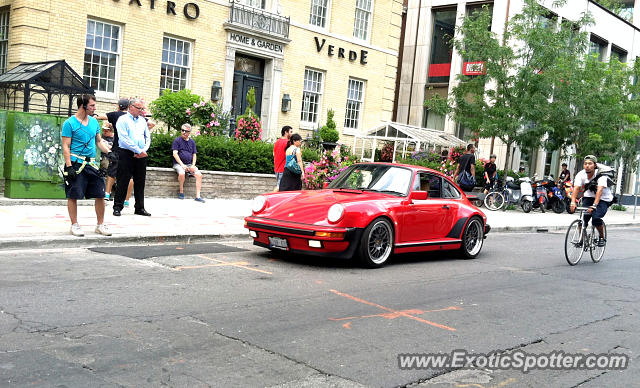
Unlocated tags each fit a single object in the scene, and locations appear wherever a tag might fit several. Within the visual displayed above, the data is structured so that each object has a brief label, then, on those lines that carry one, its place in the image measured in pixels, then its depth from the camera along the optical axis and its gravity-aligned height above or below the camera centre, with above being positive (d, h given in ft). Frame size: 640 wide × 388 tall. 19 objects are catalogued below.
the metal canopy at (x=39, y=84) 47.21 +3.33
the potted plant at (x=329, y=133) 75.92 +2.60
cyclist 34.53 -0.75
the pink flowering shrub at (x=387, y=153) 84.58 +0.89
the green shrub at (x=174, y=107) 56.59 +2.94
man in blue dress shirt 34.91 -0.85
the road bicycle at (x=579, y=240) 34.83 -3.49
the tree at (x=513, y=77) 73.46 +11.13
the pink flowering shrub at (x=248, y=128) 62.28 +1.85
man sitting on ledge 47.26 -1.24
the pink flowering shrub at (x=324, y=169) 51.26 -1.20
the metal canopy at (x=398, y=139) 83.87 +2.93
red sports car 26.68 -2.67
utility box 36.78 -1.67
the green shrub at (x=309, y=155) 59.31 -0.23
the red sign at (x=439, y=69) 108.78 +16.49
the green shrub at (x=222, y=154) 48.70 -0.80
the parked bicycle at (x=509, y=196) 72.79 -2.93
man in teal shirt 27.68 -1.23
